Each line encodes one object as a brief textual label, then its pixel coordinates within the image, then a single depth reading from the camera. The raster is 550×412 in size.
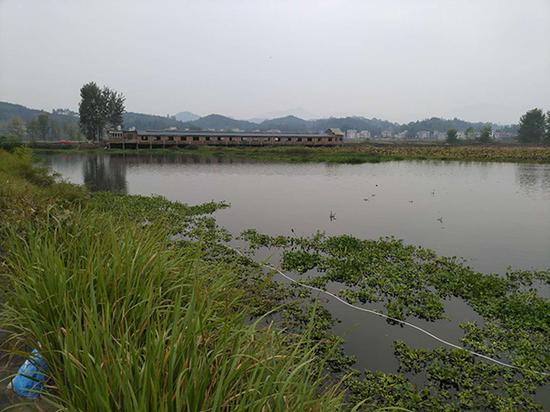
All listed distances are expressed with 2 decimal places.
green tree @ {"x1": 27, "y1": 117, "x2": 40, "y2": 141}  102.69
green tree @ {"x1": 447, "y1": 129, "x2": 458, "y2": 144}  95.12
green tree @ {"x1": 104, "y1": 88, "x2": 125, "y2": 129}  77.25
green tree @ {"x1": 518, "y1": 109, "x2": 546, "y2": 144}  95.69
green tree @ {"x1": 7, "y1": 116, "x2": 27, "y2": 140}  84.88
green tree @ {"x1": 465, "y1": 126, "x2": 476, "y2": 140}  116.25
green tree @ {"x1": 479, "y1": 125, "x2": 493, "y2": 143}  93.81
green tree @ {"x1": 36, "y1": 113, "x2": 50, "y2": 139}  101.12
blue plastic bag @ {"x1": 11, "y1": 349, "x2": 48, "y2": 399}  2.80
